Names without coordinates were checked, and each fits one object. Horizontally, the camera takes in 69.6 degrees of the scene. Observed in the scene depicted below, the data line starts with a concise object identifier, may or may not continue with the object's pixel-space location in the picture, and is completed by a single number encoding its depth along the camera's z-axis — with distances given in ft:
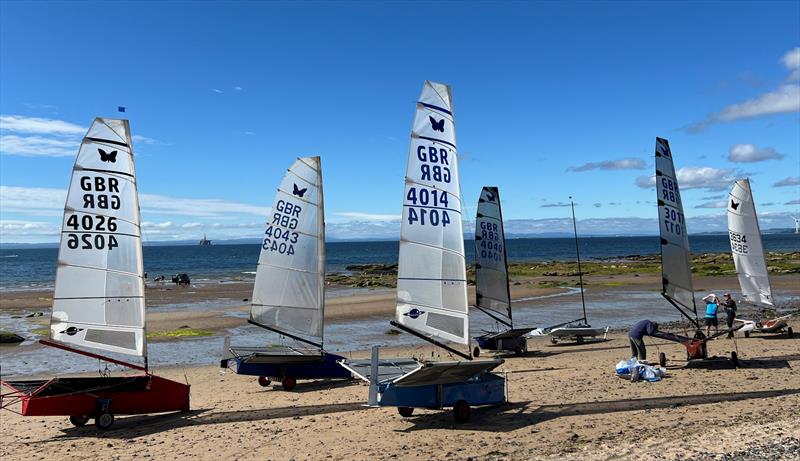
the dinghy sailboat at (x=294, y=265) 56.29
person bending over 50.31
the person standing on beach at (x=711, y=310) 64.49
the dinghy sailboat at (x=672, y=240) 58.18
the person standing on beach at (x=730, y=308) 71.00
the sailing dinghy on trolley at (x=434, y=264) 37.76
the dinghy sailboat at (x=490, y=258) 74.69
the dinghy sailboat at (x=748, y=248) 73.87
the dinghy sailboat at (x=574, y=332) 73.51
